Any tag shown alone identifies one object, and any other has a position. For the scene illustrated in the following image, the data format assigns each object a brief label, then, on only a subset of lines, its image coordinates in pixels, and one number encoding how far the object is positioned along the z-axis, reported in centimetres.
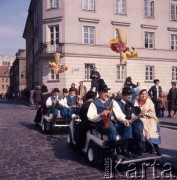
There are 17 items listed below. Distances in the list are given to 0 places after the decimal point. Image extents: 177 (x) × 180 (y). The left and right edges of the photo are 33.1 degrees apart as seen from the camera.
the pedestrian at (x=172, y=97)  1544
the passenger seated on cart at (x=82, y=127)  706
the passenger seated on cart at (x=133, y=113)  601
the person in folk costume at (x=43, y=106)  1145
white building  2759
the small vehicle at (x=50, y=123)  1032
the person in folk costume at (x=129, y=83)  805
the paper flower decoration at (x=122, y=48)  1088
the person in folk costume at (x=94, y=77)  1417
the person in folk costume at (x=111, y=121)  593
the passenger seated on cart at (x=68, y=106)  1045
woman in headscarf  642
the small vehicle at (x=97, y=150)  580
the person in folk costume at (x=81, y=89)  1762
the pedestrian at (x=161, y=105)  1503
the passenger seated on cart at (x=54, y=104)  1041
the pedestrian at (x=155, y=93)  1493
